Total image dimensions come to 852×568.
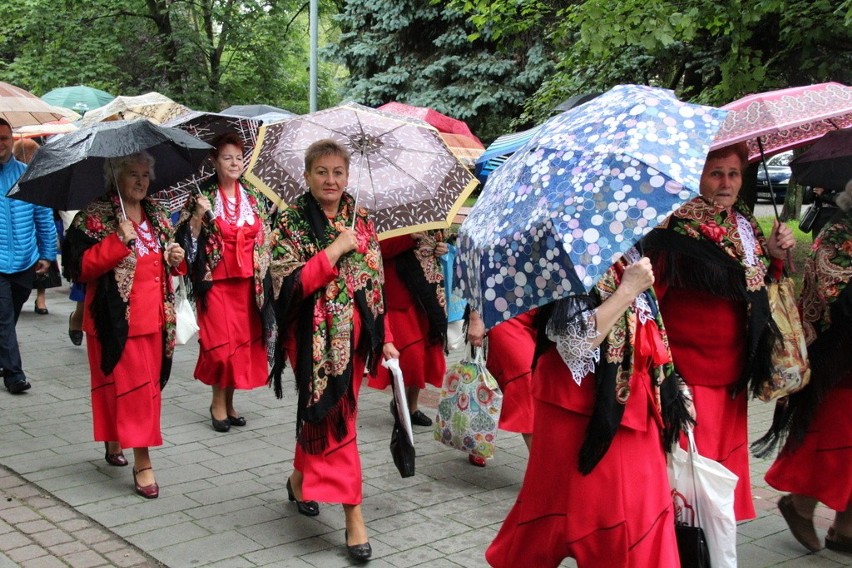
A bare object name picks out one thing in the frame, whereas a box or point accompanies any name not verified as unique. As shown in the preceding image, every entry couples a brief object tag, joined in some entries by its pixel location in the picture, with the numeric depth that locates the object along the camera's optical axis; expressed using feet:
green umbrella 54.13
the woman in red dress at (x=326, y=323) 15.87
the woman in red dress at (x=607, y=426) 11.90
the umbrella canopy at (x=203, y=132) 23.53
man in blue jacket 26.25
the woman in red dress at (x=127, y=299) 18.66
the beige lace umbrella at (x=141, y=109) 31.08
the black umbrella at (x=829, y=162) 15.99
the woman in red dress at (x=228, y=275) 23.04
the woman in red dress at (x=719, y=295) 14.39
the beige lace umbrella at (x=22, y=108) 25.98
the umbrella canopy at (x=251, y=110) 33.81
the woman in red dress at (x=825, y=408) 15.74
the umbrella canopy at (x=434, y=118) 28.11
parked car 86.34
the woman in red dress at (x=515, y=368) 19.76
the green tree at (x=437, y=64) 59.47
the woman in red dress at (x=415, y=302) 22.79
